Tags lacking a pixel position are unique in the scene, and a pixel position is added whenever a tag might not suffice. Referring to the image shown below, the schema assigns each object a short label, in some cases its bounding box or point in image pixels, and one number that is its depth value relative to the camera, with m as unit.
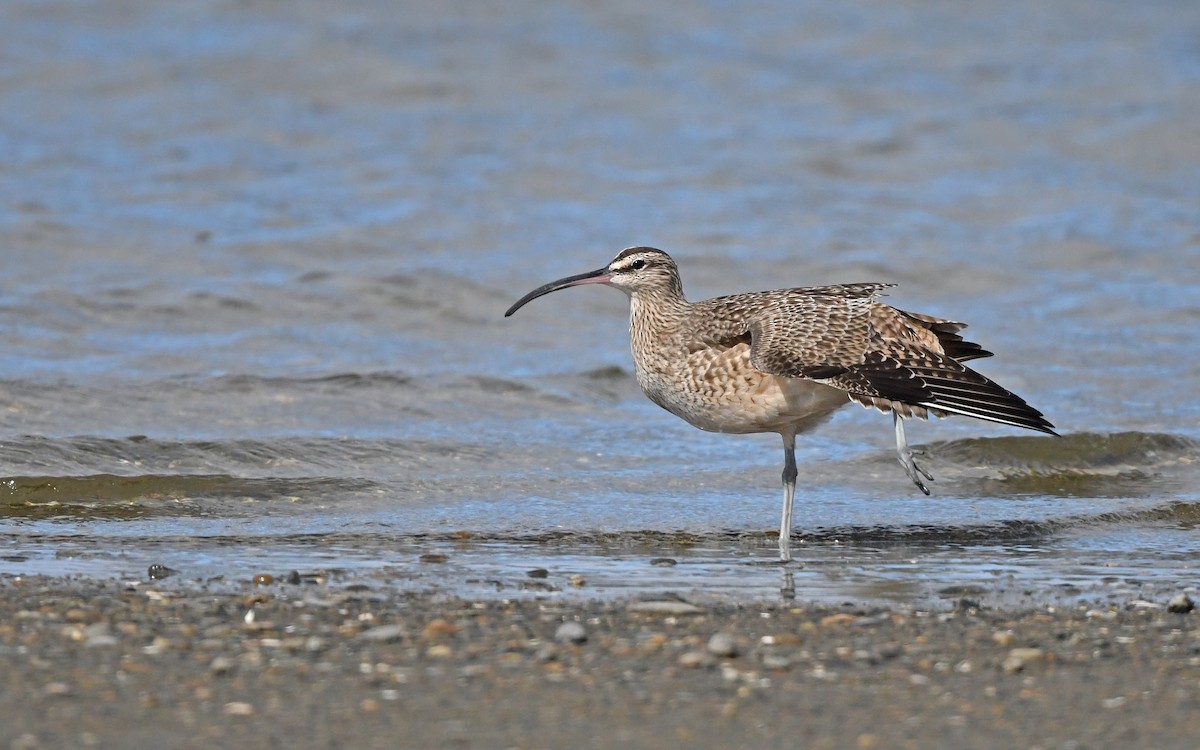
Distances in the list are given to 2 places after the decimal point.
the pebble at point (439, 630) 12.46
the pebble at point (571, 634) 12.38
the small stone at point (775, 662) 11.69
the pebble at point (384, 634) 12.33
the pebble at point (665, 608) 13.49
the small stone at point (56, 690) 10.73
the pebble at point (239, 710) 10.48
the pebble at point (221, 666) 11.30
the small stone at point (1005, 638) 12.46
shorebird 17.09
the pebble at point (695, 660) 11.73
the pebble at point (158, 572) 14.80
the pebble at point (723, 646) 11.98
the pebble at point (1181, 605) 13.60
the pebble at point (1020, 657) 11.70
